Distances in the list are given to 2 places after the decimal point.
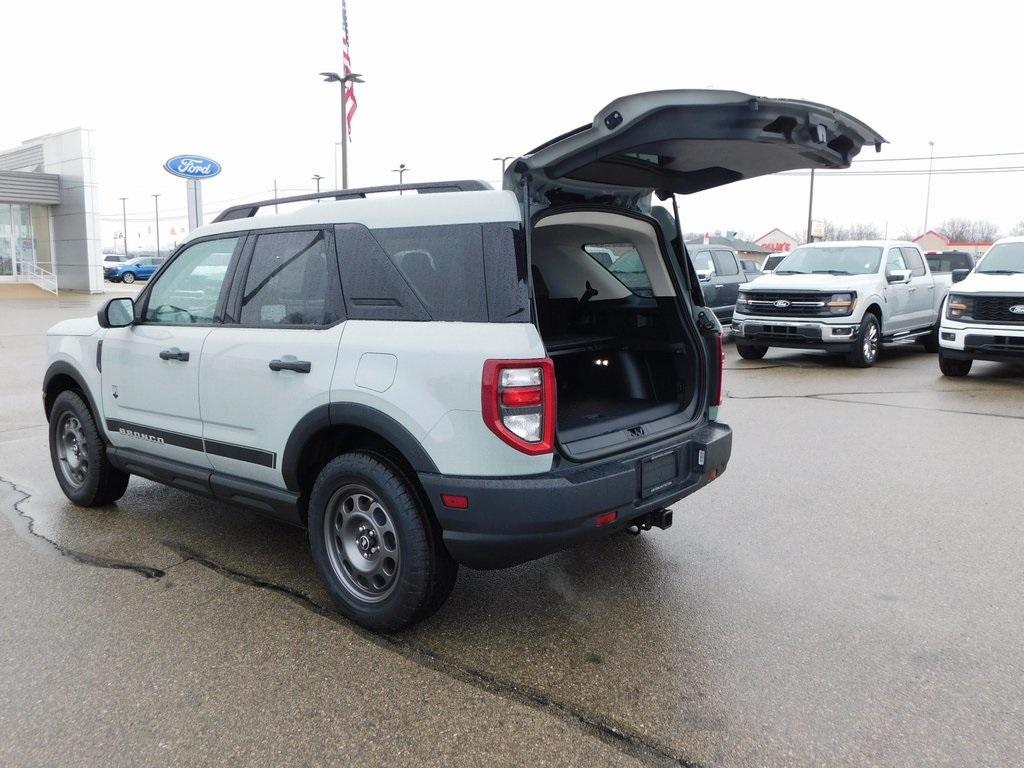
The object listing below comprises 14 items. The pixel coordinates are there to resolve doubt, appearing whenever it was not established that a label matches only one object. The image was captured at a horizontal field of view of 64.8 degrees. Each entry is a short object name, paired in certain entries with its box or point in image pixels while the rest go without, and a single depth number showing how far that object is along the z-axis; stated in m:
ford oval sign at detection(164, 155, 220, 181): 31.20
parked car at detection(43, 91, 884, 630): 3.17
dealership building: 33.38
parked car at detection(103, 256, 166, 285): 43.91
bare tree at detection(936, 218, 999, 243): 87.31
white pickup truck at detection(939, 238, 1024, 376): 10.09
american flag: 21.25
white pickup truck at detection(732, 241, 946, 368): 12.00
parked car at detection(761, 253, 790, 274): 24.92
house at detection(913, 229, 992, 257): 74.50
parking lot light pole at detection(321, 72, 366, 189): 20.88
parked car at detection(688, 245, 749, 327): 15.25
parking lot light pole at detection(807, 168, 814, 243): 44.53
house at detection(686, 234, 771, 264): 75.19
